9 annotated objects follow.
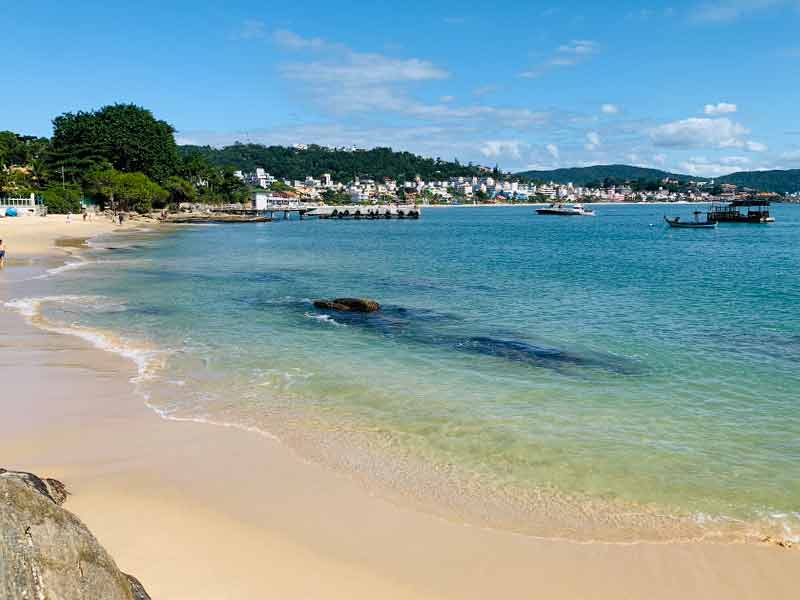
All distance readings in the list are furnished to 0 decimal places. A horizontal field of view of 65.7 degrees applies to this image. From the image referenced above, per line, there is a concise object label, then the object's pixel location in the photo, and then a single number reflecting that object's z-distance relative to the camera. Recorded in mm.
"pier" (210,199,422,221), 131750
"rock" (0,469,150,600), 3551
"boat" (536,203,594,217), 158500
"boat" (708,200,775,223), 95312
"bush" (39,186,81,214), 83000
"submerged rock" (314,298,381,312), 21859
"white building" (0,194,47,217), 72112
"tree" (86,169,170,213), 92312
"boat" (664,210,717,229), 87050
